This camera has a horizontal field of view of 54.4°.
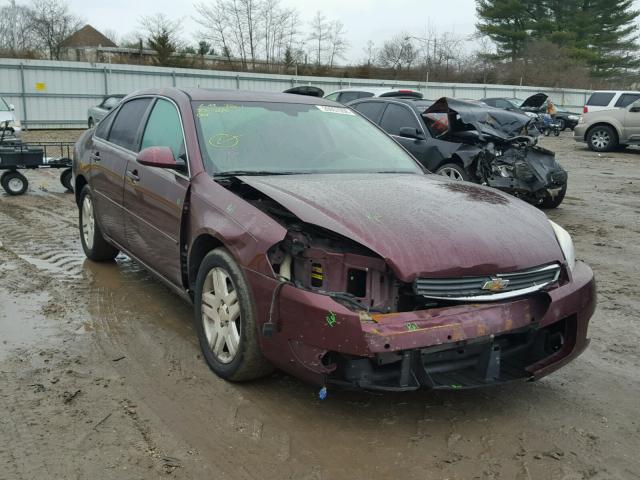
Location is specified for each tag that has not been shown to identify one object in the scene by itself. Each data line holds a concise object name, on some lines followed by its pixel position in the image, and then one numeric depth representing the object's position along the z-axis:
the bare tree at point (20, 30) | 49.22
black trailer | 9.62
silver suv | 18.09
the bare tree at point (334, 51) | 50.99
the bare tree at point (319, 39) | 50.57
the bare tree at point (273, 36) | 48.31
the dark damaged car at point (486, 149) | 8.87
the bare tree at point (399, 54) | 53.03
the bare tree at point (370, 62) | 46.49
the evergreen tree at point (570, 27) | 53.41
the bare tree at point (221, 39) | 47.53
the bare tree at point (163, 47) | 37.28
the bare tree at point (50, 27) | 50.03
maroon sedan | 2.89
